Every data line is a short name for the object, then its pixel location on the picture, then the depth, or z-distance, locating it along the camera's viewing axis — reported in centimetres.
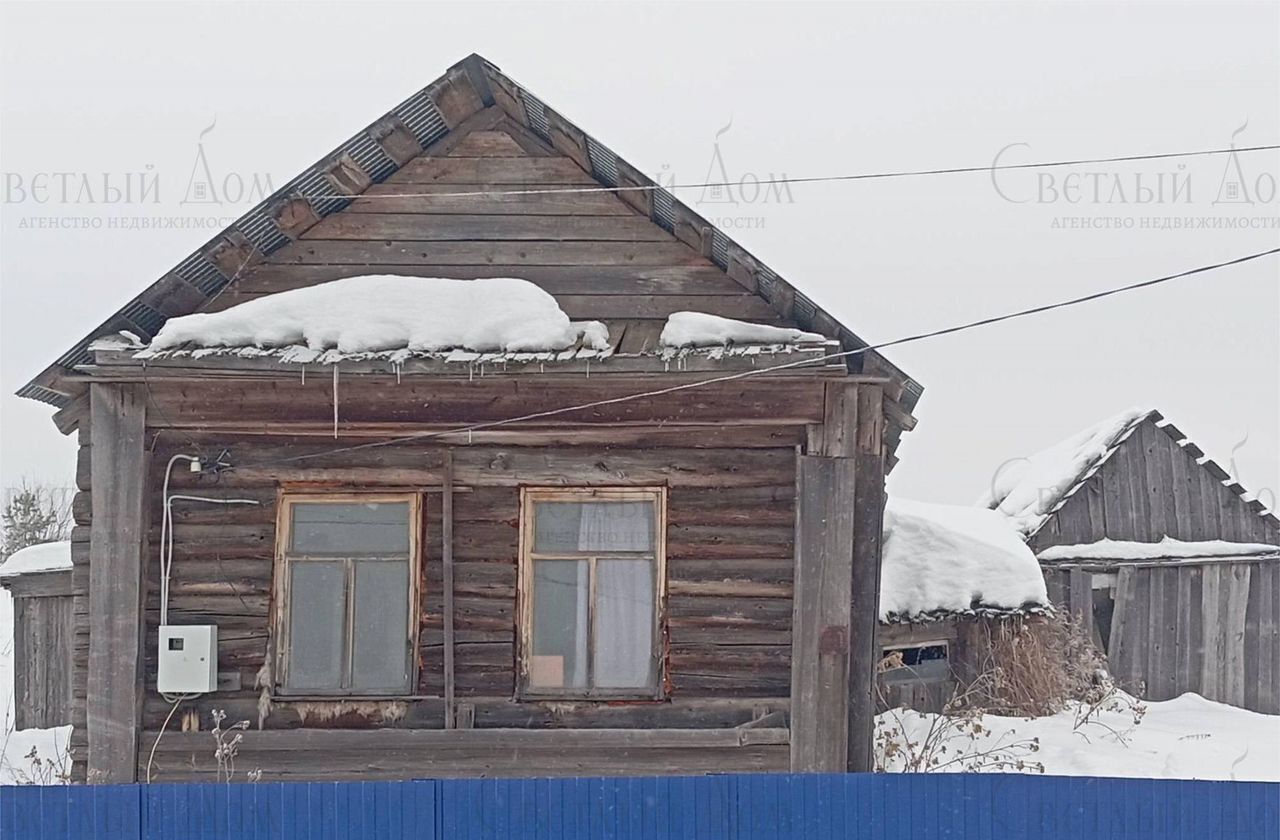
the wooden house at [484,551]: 1539
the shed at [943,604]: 2973
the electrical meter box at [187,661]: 1520
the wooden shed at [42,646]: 3027
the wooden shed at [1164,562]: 3697
